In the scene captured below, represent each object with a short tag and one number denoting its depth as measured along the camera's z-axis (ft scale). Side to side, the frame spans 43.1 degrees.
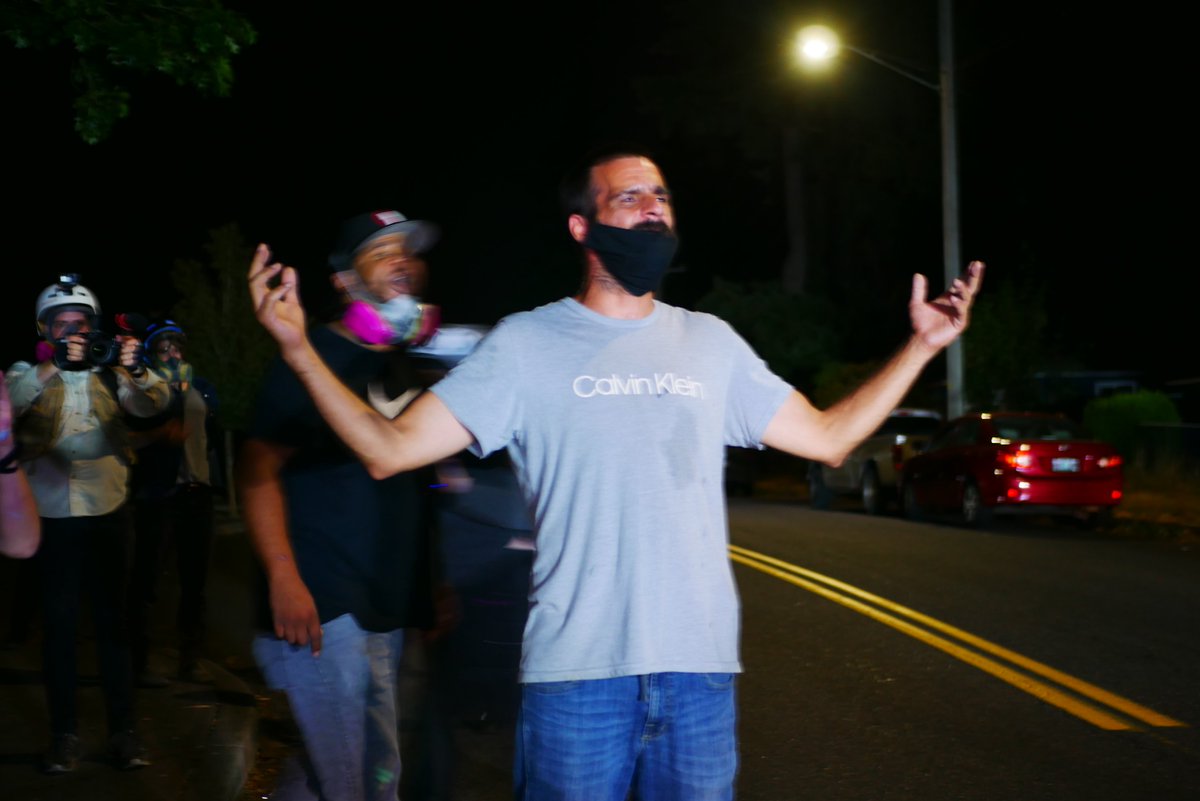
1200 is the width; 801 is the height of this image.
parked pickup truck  71.97
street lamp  75.92
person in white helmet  20.34
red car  58.54
